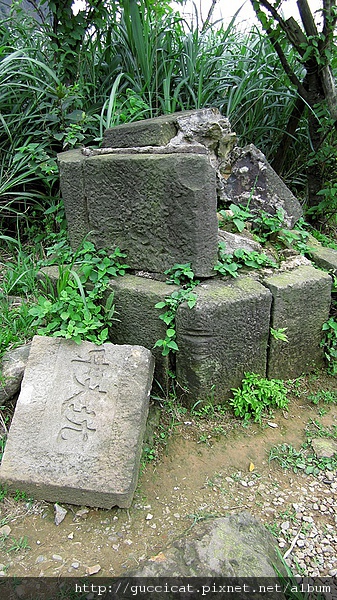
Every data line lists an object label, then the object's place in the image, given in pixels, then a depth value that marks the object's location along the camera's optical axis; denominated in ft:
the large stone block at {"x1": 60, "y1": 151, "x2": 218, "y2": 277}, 6.45
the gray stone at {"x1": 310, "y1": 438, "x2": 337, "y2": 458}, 6.34
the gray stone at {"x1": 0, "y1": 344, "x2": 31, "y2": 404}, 6.50
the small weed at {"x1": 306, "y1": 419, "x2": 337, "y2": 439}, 6.72
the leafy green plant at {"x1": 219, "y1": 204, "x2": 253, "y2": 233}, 7.64
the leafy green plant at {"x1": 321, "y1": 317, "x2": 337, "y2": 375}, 7.61
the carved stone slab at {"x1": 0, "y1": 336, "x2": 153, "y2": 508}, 5.41
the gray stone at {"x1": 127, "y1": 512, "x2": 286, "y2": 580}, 4.37
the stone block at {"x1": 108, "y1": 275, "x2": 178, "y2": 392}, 6.79
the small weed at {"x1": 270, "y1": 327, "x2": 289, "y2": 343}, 6.94
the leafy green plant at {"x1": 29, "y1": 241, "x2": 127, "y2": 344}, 6.63
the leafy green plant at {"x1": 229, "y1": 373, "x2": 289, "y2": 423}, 6.86
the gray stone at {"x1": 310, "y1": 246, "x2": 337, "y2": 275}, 7.98
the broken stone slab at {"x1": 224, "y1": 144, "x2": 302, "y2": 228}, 8.32
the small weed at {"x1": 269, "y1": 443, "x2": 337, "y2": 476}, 6.13
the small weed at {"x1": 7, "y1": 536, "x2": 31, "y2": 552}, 5.06
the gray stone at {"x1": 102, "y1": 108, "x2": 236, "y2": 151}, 7.59
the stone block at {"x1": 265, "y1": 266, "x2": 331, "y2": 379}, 7.07
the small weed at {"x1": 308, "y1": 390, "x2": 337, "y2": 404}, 7.39
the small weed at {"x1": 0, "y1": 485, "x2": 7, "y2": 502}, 5.58
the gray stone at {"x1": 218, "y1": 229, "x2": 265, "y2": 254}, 7.54
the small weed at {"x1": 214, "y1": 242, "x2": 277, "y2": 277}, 6.99
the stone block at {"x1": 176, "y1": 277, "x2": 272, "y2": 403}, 6.47
